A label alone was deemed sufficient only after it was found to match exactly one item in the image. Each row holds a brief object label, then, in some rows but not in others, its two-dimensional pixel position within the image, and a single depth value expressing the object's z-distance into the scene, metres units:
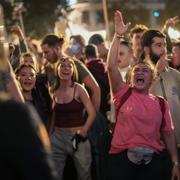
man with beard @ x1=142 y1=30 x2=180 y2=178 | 7.83
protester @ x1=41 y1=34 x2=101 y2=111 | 8.87
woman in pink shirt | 6.96
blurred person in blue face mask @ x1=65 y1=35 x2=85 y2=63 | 11.54
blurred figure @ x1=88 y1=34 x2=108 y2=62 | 12.50
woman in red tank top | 8.17
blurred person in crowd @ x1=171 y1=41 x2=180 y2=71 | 9.18
